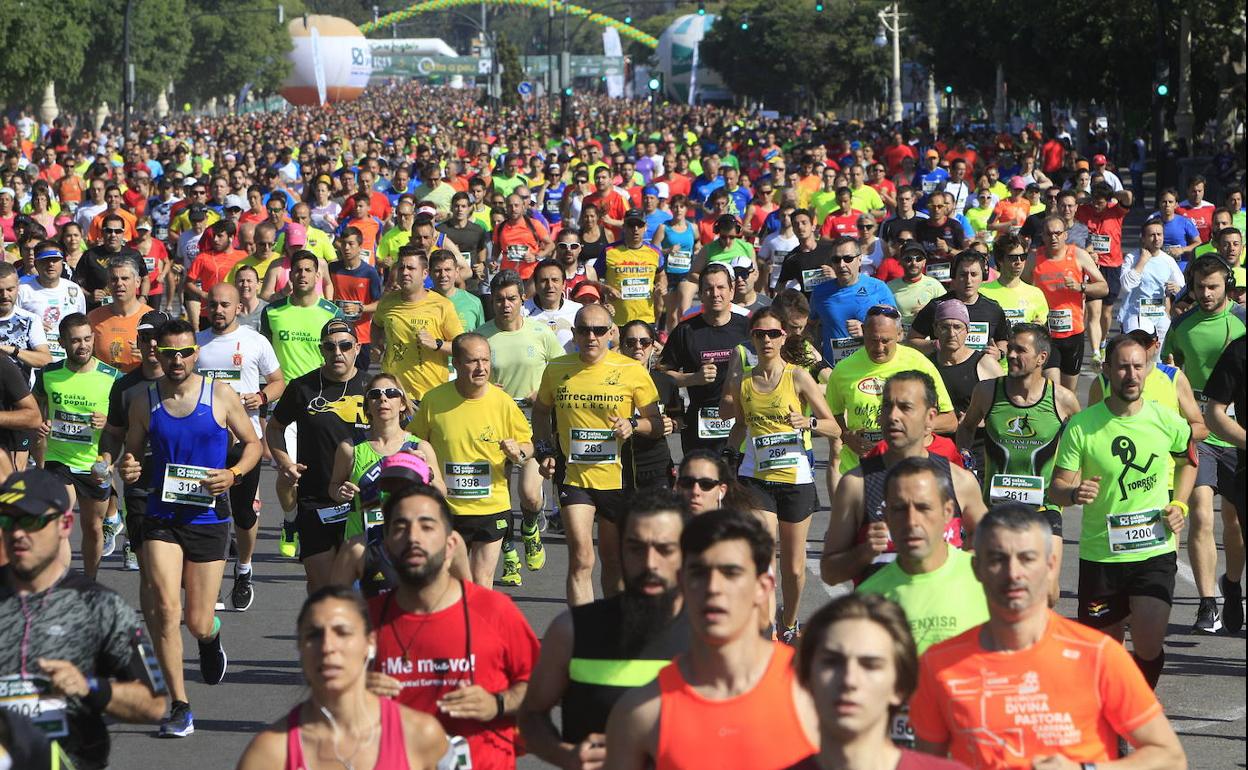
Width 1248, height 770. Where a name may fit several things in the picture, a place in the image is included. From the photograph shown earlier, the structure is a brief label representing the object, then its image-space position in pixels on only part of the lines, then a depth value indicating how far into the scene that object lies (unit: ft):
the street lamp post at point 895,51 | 287.07
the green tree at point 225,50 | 370.73
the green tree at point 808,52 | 333.83
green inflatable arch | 564.71
